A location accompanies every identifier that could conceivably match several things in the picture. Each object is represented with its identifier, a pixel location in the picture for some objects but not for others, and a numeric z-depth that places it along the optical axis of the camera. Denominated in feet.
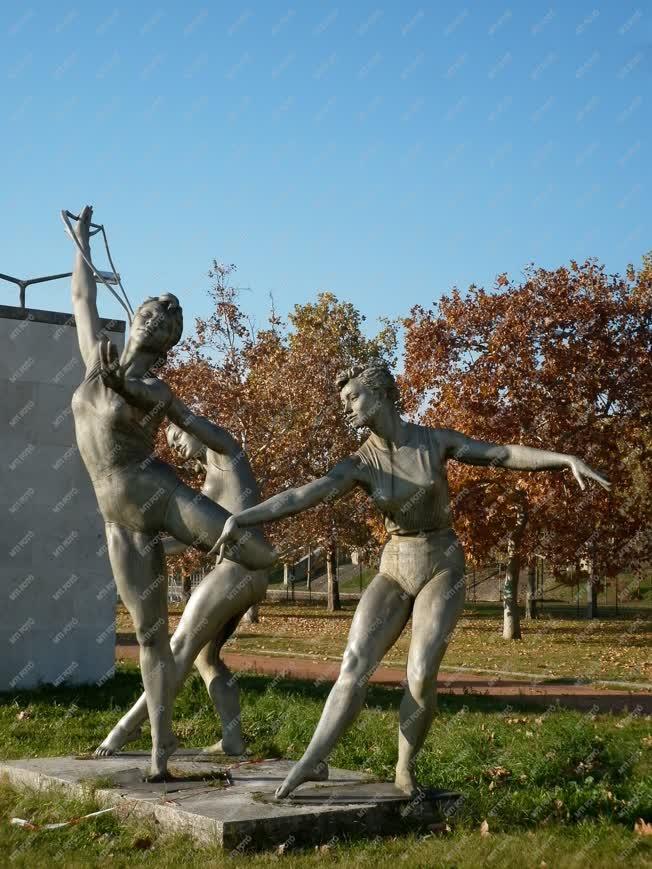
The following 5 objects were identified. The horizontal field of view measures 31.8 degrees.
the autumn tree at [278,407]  89.45
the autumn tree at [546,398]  73.56
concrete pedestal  17.49
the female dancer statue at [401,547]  18.67
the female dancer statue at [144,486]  20.65
